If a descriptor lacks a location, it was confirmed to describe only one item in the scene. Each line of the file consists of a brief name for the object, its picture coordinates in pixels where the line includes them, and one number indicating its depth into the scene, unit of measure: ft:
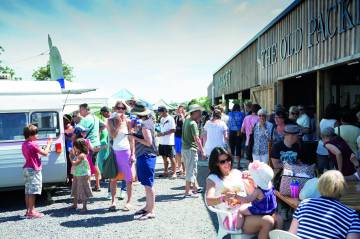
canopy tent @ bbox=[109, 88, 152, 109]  65.72
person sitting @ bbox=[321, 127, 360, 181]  15.21
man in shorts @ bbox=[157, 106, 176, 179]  28.73
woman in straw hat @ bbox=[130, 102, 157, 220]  18.37
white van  21.12
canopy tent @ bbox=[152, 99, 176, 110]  96.25
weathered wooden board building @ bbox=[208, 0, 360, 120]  23.57
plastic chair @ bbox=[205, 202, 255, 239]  11.48
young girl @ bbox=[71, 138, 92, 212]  20.56
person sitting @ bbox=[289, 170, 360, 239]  8.77
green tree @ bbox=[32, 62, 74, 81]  103.44
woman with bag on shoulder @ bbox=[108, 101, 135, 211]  19.93
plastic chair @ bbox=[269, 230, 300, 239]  8.77
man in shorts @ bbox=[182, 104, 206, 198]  23.02
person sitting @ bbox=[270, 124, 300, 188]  15.12
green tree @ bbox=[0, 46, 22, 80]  92.65
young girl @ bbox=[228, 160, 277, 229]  11.38
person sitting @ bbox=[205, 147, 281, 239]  11.40
